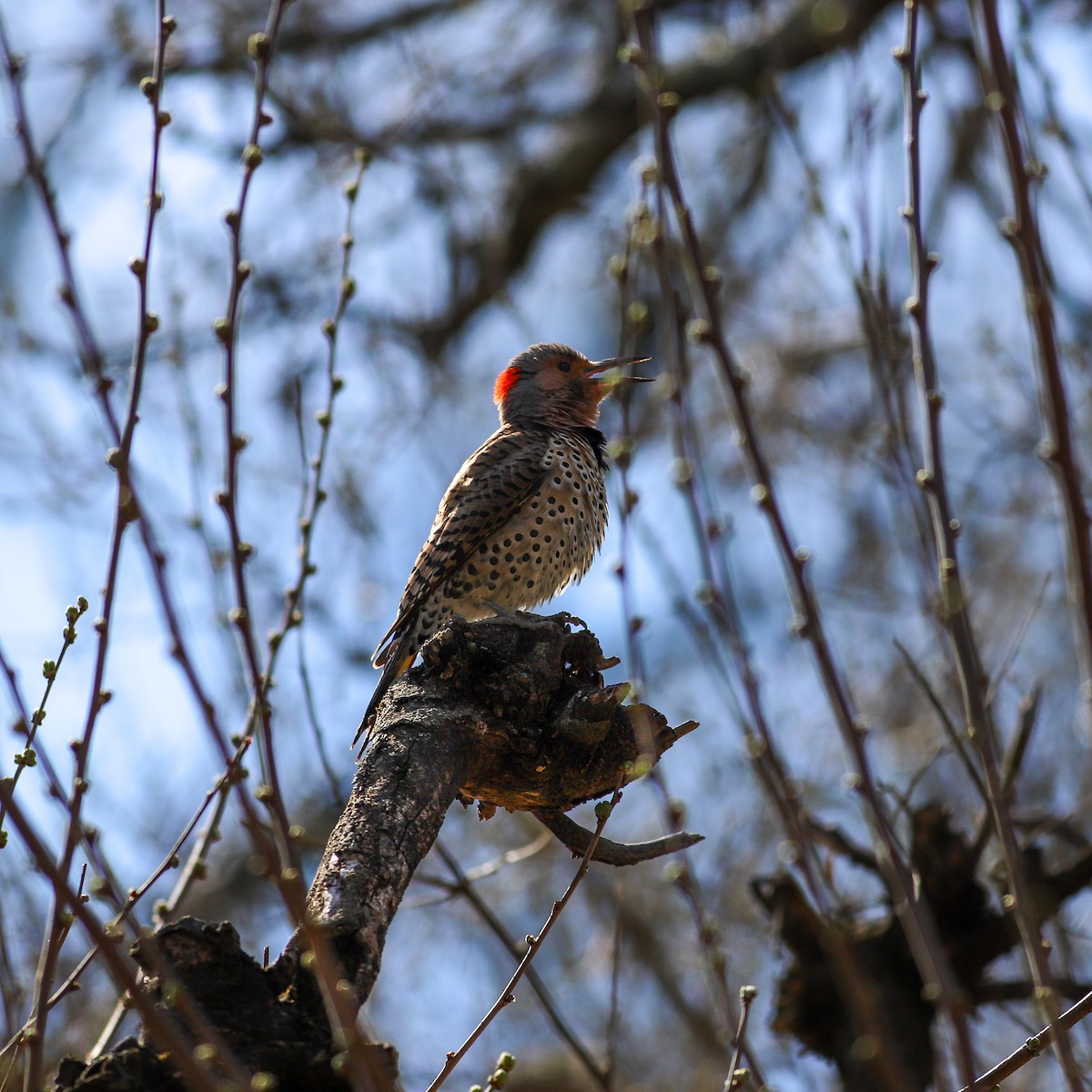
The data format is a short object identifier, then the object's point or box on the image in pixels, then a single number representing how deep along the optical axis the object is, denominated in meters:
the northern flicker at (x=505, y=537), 10.47
